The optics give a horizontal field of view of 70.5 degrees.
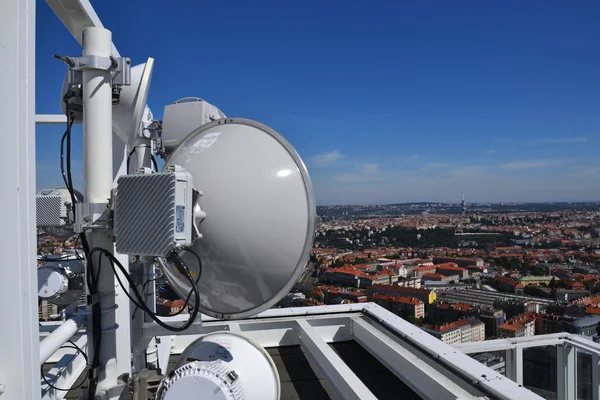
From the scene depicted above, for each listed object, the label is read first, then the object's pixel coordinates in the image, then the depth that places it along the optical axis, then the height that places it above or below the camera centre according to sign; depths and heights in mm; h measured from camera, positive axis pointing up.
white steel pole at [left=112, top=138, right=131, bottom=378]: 2117 -586
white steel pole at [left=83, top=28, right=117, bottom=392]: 1827 +315
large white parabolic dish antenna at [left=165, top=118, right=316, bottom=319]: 1791 -69
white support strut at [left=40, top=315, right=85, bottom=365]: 1662 -547
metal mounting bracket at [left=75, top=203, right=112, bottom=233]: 1793 -56
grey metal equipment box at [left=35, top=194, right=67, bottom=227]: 2557 -51
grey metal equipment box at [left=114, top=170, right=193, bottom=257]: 1555 -41
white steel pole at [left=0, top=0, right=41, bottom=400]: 968 +21
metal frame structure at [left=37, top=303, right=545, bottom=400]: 2508 -1143
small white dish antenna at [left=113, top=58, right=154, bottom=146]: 2051 +488
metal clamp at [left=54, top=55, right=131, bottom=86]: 1804 +592
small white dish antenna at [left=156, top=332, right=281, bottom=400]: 1715 -745
